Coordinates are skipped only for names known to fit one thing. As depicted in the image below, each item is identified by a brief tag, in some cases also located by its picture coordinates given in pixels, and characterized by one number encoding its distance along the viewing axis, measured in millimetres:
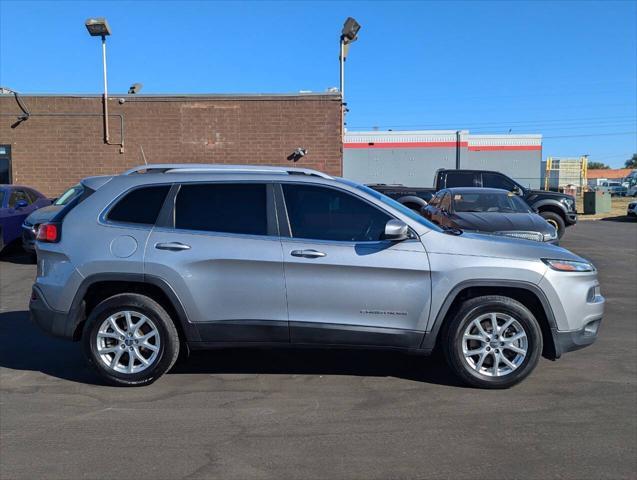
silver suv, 4910
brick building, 18000
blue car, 12195
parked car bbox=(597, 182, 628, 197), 58531
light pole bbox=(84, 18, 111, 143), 16938
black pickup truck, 16125
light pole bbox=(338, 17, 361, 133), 17250
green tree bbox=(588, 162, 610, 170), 145662
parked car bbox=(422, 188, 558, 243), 9586
